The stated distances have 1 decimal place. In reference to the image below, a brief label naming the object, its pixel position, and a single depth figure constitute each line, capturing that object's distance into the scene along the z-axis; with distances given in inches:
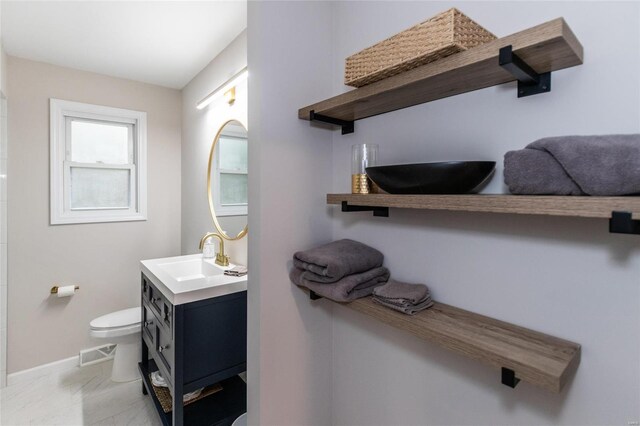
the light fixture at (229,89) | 76.1
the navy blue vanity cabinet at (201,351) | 59.7
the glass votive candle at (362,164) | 41.3
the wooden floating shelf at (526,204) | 19.8
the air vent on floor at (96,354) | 100.9
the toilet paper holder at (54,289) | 96.0
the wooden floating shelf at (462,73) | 22.9
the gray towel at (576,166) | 20.5
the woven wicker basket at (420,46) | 26.4
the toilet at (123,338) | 86.4
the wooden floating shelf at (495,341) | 23.5
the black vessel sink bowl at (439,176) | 28.4
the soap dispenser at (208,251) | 90.2
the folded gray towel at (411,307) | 33.2
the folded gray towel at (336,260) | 38.2
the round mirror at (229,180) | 84.0
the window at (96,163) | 97.1
